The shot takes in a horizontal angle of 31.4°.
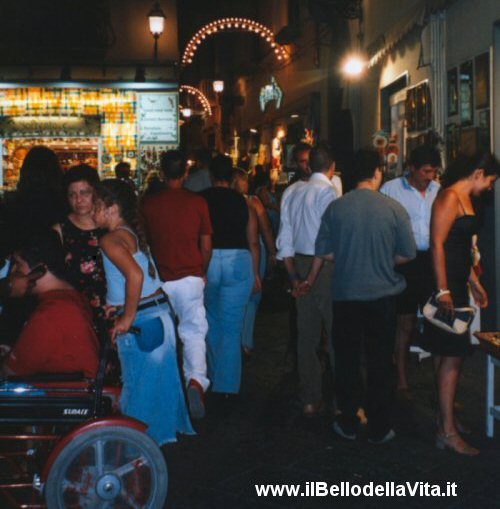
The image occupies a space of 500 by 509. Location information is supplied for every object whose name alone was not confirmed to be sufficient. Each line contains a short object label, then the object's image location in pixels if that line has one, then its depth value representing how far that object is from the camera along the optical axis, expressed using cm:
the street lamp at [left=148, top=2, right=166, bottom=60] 1555
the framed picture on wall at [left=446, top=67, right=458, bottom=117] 1008
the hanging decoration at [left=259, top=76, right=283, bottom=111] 2280
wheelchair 424
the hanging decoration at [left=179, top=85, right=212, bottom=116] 2908
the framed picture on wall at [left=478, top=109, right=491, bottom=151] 908
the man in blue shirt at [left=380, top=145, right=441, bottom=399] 751
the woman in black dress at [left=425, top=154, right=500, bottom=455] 583
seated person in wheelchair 450
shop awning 1025
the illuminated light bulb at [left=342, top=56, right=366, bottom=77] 1420
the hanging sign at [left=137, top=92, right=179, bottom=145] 1569
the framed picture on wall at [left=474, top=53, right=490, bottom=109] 911
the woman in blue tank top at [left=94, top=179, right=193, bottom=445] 532
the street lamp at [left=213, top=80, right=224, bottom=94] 3014
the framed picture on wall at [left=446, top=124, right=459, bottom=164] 995
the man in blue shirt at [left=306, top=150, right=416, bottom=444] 604
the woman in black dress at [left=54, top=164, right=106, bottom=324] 580
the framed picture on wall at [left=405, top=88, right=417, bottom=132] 1150
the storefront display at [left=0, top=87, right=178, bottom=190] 1572
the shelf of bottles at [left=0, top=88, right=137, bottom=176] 1577
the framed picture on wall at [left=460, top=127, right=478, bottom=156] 931
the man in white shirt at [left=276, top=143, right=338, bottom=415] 696
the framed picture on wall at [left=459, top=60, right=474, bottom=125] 962
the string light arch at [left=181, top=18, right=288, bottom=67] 1830
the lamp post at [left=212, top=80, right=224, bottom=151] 3515
